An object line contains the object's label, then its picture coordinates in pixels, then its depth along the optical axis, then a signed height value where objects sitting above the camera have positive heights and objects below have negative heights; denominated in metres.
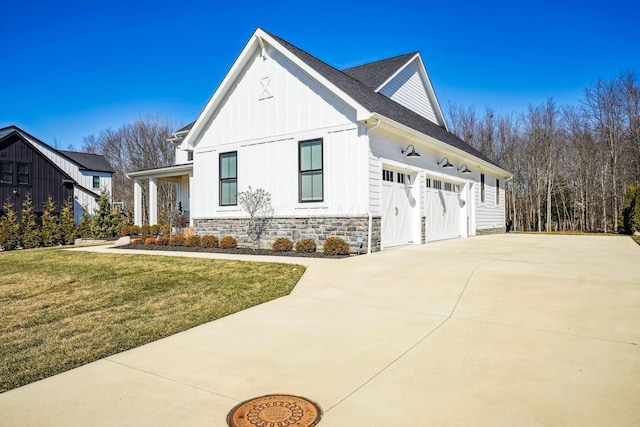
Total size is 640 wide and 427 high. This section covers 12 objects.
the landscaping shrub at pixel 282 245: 11.20 -0.85
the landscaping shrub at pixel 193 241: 13.26 -0.85
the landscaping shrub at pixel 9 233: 20.30 -0.82
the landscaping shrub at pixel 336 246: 10.06 -0.81
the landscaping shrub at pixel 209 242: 12.90 -0.86
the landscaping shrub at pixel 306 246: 10.83 -0.85
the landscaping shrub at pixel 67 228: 22.47 -0.64
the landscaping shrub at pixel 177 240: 13.56 -0.84
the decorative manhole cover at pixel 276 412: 2.40 -1.28
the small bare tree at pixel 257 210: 12.22 +0.18
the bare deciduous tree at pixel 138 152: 37.47 +6.53
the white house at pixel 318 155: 10.62 +1.89
